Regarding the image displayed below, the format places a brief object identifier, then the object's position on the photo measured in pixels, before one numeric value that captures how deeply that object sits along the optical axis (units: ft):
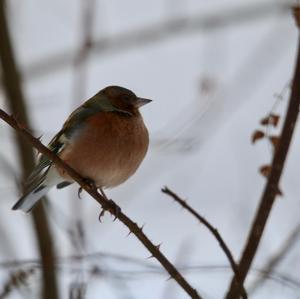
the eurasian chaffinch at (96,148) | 28.63
